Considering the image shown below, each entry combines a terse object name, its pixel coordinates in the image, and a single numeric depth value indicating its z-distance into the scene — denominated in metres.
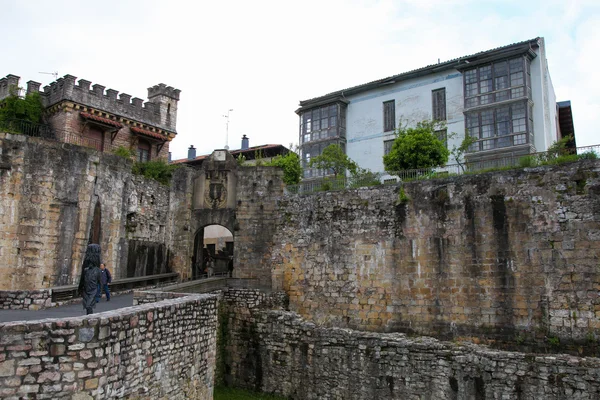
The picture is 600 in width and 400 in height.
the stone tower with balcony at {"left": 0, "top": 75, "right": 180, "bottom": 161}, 26.39
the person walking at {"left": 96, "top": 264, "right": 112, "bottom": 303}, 11.79
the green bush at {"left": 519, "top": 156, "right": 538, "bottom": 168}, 14.73
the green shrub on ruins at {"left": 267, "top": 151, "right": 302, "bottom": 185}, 25.90
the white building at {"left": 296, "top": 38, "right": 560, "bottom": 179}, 24.03
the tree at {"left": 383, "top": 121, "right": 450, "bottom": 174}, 20.81
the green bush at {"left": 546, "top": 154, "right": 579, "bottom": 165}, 13.96
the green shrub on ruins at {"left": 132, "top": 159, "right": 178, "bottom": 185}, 25.61
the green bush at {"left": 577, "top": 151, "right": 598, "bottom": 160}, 13.70
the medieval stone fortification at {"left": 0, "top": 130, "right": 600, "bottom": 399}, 12.79
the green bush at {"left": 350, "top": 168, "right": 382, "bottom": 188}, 17.50
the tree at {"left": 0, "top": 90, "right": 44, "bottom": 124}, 25.09
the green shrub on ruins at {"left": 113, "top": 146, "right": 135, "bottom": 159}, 24.04
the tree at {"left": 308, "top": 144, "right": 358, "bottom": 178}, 25.23
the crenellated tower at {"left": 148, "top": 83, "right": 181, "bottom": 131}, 32.09
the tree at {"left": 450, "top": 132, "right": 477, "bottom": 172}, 22.64
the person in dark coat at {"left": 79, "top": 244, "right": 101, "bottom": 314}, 9.59
